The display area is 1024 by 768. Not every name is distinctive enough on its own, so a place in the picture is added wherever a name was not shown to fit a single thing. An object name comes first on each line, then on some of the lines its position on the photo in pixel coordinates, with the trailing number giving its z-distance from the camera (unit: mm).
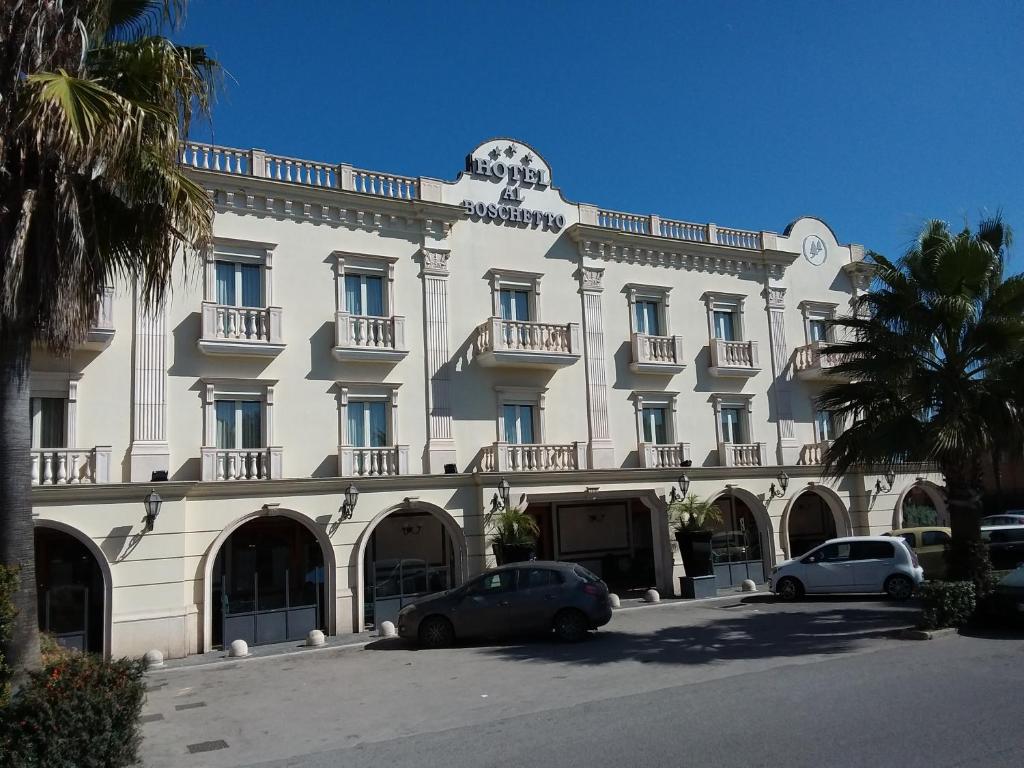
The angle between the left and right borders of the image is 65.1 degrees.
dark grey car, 15047
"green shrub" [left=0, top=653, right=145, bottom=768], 7219
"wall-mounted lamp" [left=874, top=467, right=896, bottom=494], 25938
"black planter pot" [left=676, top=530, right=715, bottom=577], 21734
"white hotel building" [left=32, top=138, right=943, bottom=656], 16266
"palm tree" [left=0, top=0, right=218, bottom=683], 8438
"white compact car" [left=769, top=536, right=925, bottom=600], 19344
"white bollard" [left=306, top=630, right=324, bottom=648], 16375
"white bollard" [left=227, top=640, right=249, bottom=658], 15531
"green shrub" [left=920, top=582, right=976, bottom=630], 13844
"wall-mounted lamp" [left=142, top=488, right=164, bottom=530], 15656
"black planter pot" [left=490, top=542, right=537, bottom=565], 18875
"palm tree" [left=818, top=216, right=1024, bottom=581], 14055
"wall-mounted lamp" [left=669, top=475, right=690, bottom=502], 22125
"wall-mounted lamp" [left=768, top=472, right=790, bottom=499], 24031
